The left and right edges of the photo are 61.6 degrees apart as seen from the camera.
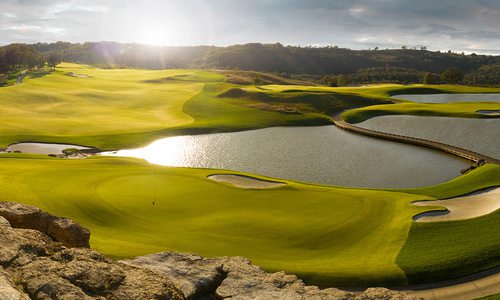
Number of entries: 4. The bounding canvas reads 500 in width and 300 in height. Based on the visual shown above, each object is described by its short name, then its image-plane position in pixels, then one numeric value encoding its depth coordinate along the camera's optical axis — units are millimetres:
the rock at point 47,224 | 14641
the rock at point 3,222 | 12317
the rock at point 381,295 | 14617
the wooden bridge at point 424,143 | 55625
